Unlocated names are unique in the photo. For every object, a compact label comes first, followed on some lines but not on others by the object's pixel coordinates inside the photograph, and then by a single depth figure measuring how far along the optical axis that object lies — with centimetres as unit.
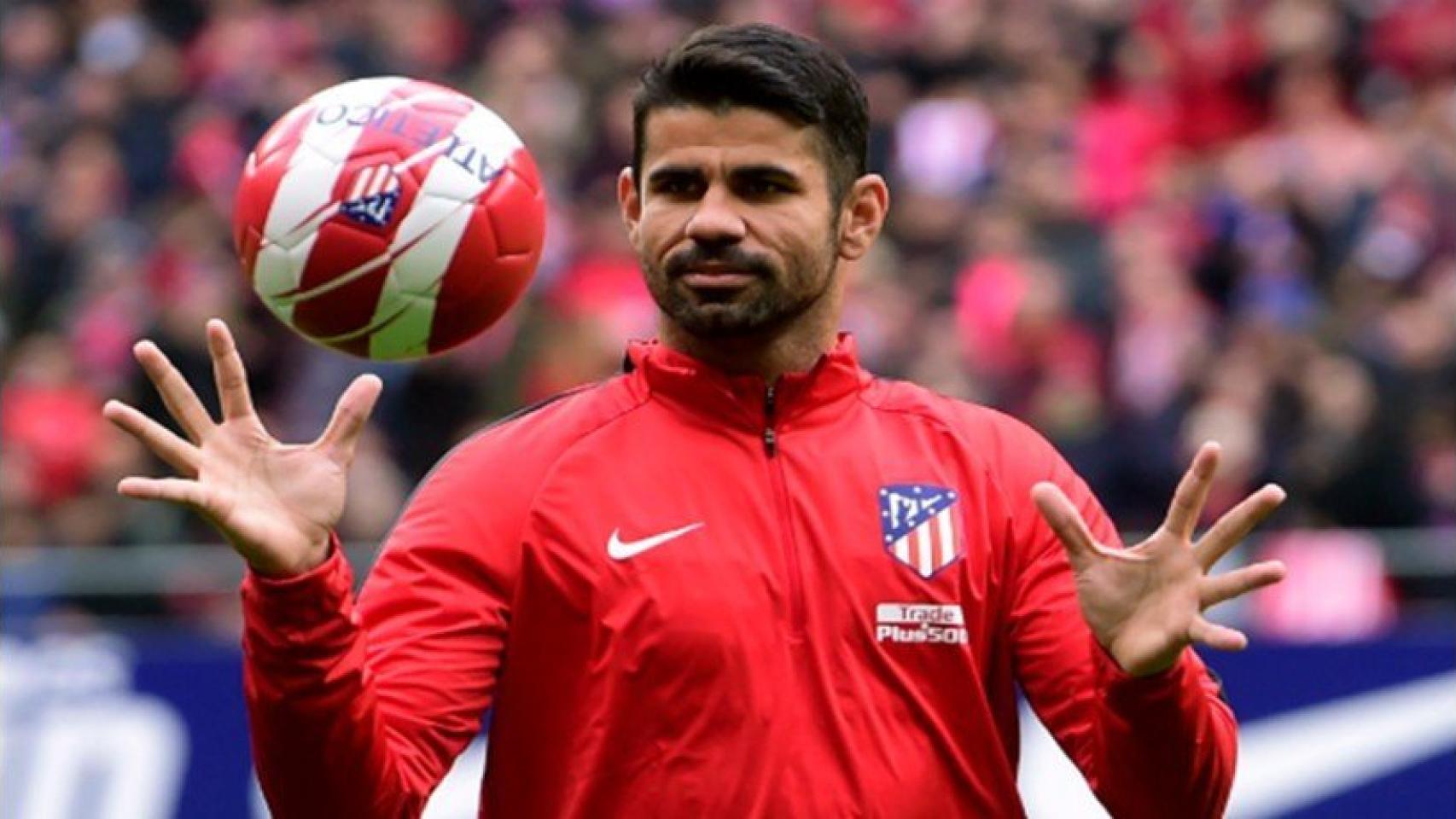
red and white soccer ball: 1067
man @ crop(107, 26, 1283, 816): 943
